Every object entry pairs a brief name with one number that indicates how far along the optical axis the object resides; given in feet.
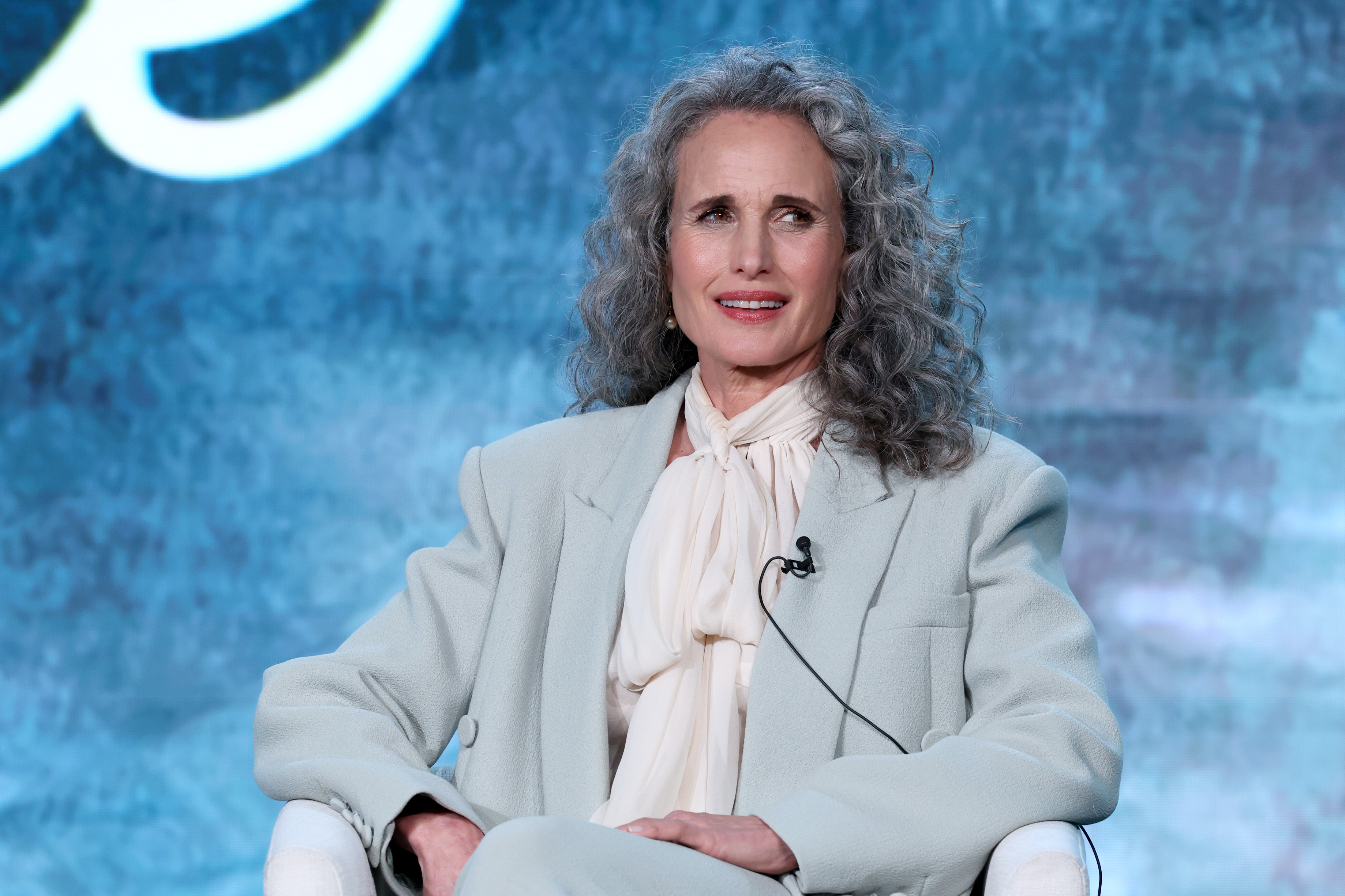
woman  20.83
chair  20.59
